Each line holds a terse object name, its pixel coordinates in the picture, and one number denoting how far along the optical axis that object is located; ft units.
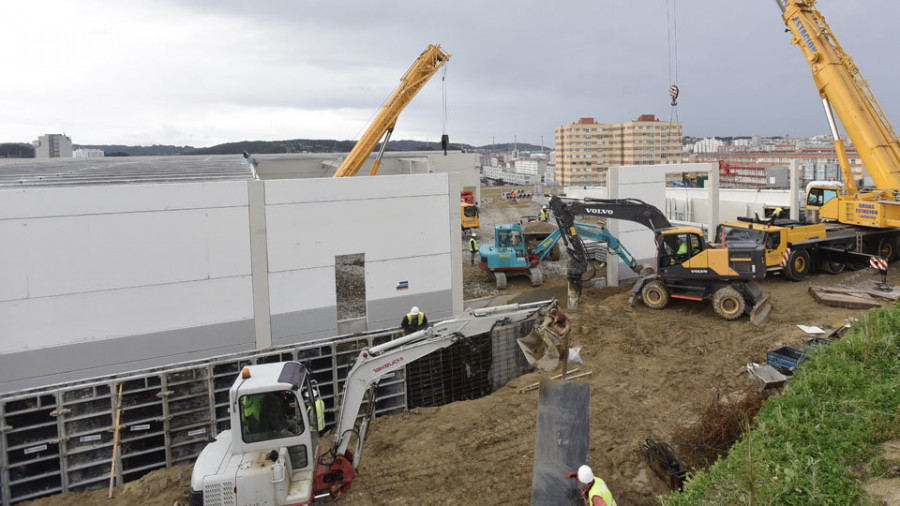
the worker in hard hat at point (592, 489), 17.37
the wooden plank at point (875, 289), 47.94
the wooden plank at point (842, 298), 46.57
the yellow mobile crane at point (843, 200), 58.29
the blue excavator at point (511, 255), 68.23
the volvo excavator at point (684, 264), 47.34
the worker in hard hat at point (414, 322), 31.91
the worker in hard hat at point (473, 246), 77.97
